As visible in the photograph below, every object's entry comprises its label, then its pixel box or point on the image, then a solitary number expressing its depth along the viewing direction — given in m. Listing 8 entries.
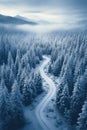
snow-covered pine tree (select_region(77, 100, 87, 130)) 42.53
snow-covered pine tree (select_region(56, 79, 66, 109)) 62.82
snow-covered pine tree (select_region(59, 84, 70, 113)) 58.81
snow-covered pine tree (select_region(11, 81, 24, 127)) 51.72
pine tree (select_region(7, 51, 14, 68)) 101.09
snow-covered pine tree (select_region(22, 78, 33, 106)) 66.12
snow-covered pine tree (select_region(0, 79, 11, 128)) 48.88
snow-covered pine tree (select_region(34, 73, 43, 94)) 76.31
